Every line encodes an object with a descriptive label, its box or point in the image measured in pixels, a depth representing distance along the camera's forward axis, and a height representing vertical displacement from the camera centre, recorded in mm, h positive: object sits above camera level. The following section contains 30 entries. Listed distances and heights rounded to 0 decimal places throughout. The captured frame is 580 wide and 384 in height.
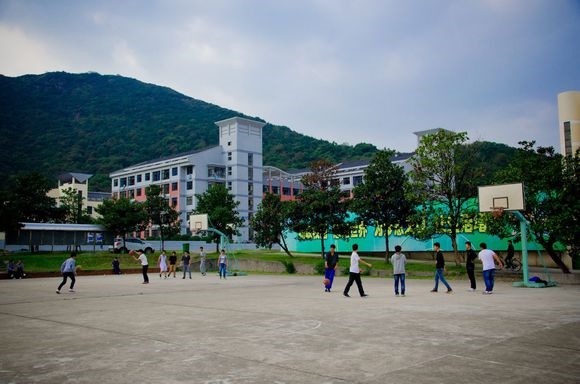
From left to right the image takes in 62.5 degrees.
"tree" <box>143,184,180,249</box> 55094 +3053
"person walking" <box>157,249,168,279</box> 30038 -1682
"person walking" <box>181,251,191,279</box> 29859 -1644
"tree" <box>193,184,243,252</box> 46188 +2508
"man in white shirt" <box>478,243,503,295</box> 15758 -1280
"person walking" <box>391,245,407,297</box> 15789 -1188
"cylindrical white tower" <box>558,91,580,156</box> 34438 +7811
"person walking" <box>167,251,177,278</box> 30150 -1585
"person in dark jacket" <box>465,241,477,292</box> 17234 -1296
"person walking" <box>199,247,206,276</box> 33125 -2074
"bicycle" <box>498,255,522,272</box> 25547 -2014
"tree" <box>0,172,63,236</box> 48500 +4113
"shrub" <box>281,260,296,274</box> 34344 -2471
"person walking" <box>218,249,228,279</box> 28702 -1737
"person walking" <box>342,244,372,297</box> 15406 -1322
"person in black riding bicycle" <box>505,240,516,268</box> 24894 -1528
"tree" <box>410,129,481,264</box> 25953 +2762
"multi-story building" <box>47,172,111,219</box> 87750 +9436
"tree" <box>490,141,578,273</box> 20328 +1506
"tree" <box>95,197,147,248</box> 51438 +2199
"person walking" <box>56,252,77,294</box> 18797 -1216
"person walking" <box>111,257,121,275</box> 36719 -2355
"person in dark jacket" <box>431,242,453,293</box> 16672 -1284
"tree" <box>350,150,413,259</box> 30469 +2277
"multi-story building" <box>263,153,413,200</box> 85812 +10097
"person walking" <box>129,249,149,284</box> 23941 -1462
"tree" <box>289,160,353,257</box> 34125 +1648
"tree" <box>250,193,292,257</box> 38812 +949
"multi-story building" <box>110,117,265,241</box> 76438 +10506
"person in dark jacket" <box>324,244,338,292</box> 17703 -1238
